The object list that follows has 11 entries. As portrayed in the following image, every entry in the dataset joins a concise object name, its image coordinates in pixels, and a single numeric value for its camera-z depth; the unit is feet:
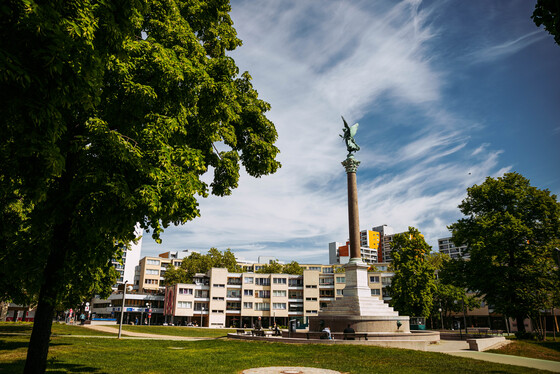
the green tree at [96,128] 17.35
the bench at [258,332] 84.12
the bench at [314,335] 73.70
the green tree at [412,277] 138.51
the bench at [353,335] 72.28
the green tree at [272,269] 304.30
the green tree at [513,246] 91.35
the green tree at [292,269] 299.15
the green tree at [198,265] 265.13
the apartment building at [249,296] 244.83
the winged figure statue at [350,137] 117.07
